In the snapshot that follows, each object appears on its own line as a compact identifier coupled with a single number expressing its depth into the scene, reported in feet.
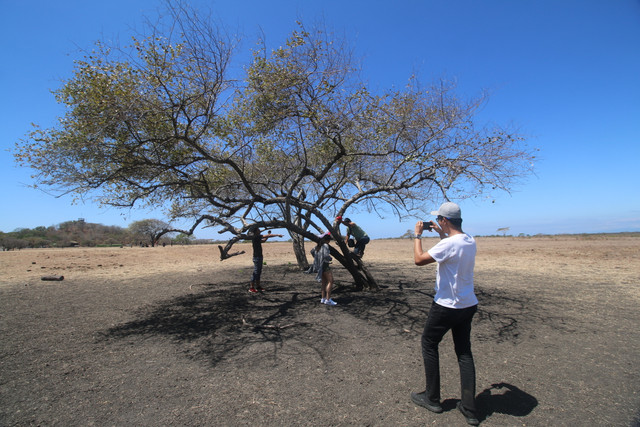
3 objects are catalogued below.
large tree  20.21
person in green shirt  33.12
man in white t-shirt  10.80
